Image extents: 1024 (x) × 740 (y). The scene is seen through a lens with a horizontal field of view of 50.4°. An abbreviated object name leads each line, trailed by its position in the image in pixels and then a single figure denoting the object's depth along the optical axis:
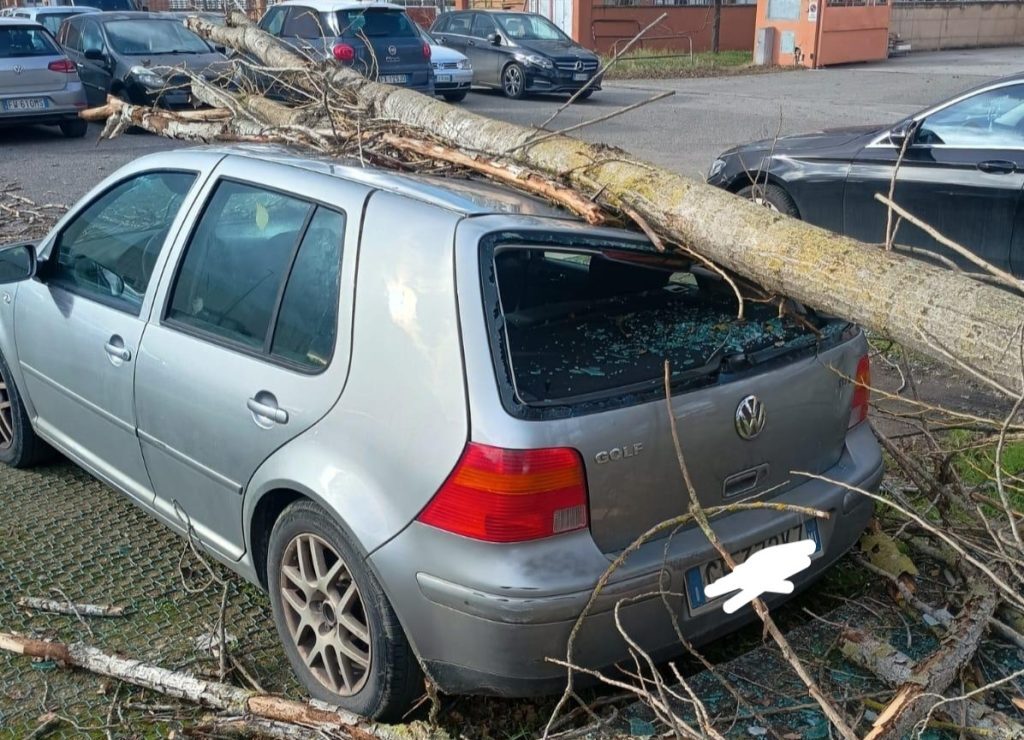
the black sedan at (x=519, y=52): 20.41
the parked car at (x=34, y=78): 14.84
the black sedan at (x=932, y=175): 7.28
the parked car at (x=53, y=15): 19.38
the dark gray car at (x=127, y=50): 15.61
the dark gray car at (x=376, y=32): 16.83
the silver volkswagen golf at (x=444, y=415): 2.81
